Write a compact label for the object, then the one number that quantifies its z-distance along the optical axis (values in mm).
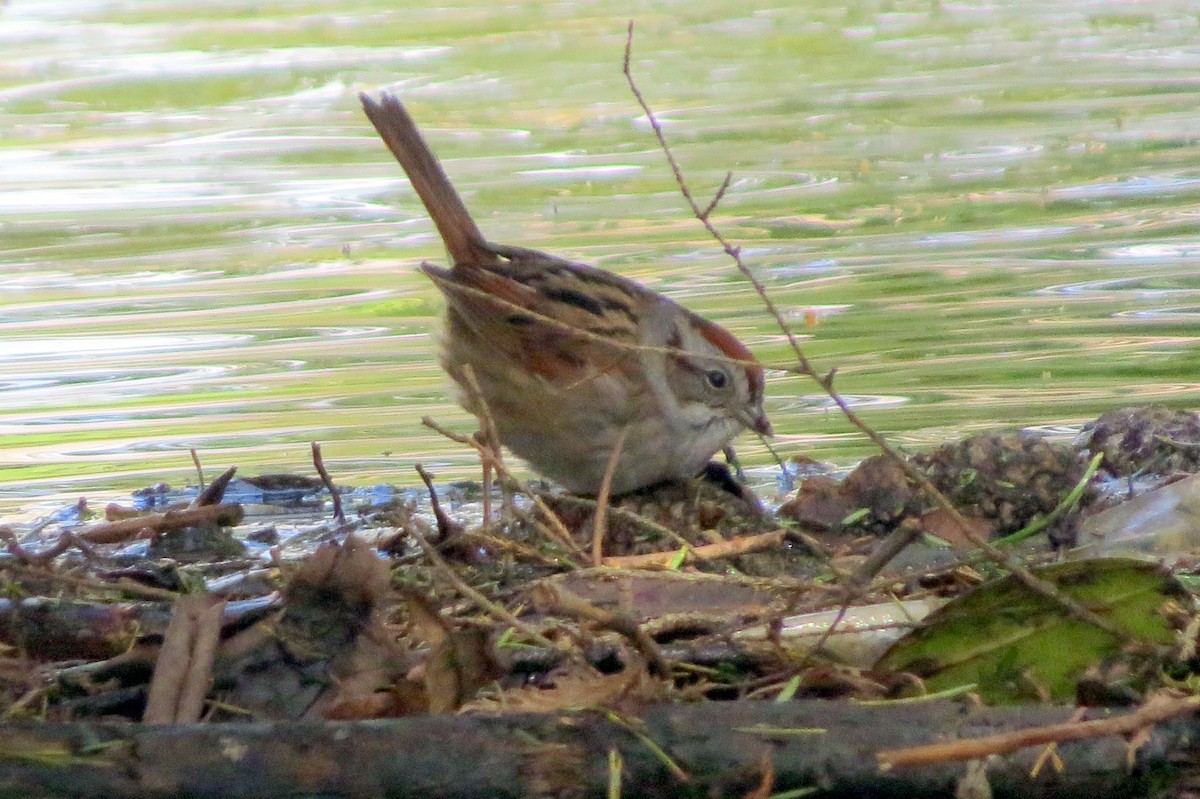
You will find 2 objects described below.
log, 5488
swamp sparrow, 10859
